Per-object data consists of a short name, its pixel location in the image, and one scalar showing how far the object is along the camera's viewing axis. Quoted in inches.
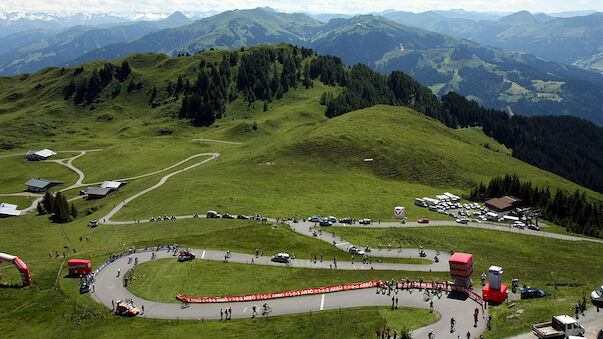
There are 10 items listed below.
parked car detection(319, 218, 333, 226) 4003.4
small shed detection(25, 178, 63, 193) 6697.8
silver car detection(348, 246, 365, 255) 3238.2
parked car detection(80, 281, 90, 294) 2620.6
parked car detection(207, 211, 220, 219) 4306.1
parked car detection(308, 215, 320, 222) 4158.5
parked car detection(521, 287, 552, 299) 2337.6
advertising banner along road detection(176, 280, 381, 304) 2475.4
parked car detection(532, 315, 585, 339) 1798.7
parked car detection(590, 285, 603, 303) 2089.6
